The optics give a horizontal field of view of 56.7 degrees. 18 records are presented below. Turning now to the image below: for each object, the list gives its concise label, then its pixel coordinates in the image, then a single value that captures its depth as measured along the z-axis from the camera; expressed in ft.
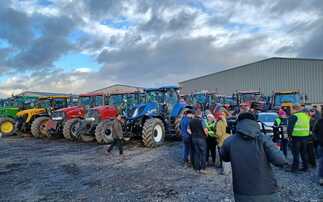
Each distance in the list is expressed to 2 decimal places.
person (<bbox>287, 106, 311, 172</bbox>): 20.08
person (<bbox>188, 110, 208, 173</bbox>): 22.57
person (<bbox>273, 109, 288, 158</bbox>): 24.97
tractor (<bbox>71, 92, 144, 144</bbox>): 36.99
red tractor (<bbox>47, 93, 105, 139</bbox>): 45.37
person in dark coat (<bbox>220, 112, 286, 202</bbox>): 8.63
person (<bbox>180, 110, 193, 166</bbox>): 24.48
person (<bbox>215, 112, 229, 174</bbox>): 21.61
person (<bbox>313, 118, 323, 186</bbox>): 17.93
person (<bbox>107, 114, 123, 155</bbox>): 31.35
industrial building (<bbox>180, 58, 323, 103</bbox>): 94.94
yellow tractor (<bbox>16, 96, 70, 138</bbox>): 48.75
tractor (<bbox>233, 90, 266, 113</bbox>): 67.69
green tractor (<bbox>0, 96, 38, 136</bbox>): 54.44
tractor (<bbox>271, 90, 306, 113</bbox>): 52.70
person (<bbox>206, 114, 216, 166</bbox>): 22.82
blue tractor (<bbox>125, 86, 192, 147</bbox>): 35.58
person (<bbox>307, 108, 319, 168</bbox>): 21.16
